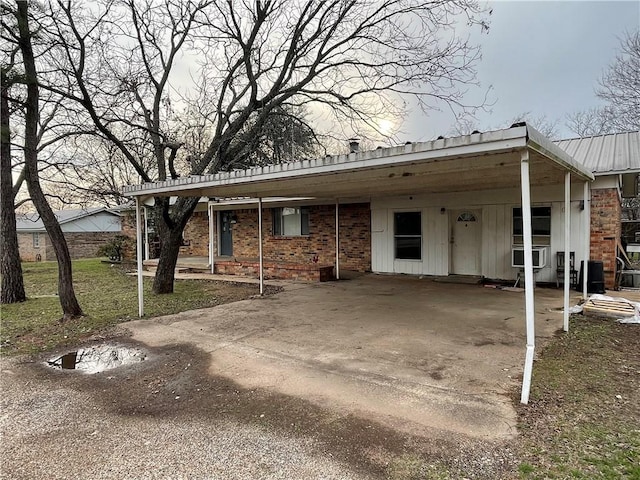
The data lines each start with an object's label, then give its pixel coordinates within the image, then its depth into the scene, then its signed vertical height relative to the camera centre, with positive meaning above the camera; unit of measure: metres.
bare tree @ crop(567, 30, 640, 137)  16.73 +6.76
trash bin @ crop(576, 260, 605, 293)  8.19 -0.85
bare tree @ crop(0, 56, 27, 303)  8.95 +0.06
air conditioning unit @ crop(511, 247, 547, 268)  8.88 -0.46
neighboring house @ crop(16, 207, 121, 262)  27.38 +0.38
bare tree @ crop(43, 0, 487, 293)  8.98 +4.53
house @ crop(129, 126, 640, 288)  6.98 +0.56
